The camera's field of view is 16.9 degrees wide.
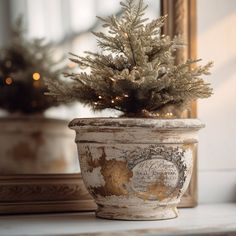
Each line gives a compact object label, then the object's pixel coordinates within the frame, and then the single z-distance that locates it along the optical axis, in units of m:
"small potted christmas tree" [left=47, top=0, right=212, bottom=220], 1.02
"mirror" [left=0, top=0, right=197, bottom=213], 1.12
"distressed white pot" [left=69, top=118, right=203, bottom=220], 1.02
